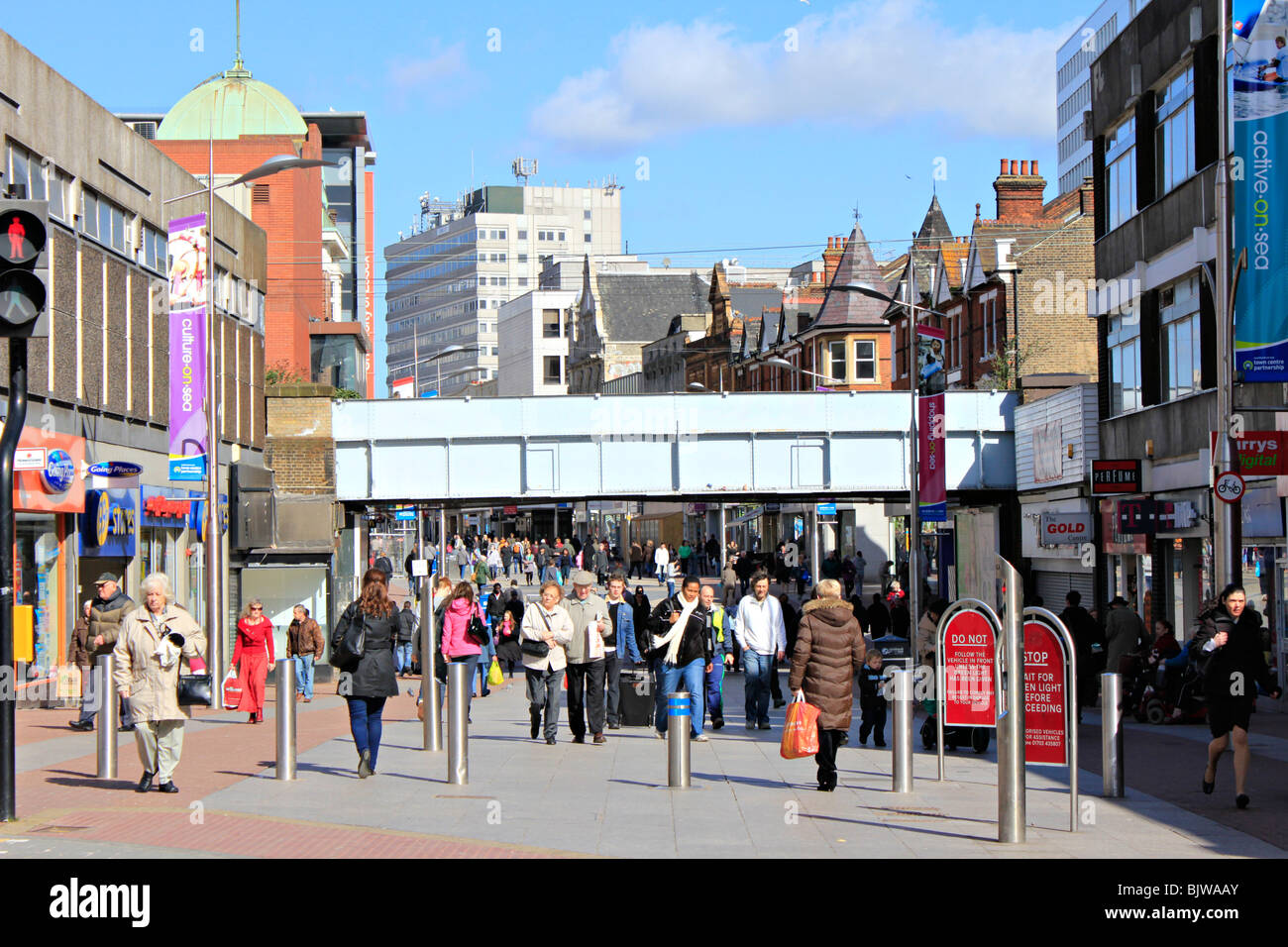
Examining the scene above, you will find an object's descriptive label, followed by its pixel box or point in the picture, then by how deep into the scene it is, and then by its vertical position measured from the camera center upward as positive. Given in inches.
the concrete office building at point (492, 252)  7367.1 +1308.3
